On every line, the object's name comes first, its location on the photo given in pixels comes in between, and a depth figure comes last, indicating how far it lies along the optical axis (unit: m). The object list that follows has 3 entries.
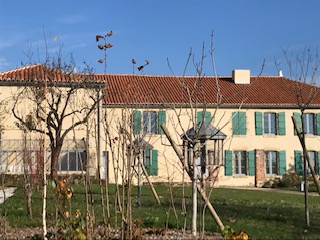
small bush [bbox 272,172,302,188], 28.38
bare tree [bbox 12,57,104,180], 24.52
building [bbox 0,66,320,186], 29.08
